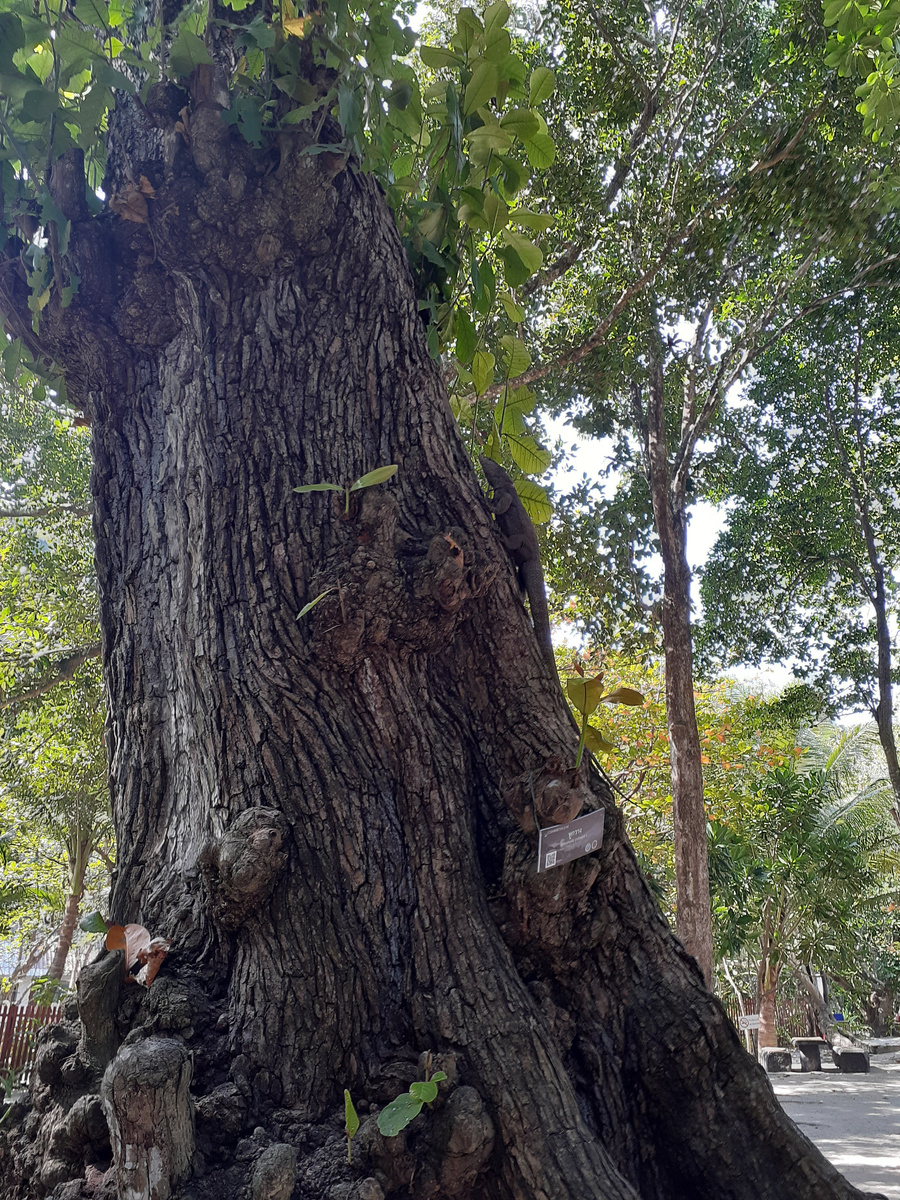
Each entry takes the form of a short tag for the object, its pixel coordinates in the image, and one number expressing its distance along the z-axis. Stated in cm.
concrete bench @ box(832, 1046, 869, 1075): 1041
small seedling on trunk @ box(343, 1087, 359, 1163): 117
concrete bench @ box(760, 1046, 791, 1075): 1057
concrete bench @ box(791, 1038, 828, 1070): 1078
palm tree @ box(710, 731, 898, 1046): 981
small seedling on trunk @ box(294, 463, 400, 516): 150
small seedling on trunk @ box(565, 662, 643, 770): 163
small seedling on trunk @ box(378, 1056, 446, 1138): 115
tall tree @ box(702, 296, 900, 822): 797
